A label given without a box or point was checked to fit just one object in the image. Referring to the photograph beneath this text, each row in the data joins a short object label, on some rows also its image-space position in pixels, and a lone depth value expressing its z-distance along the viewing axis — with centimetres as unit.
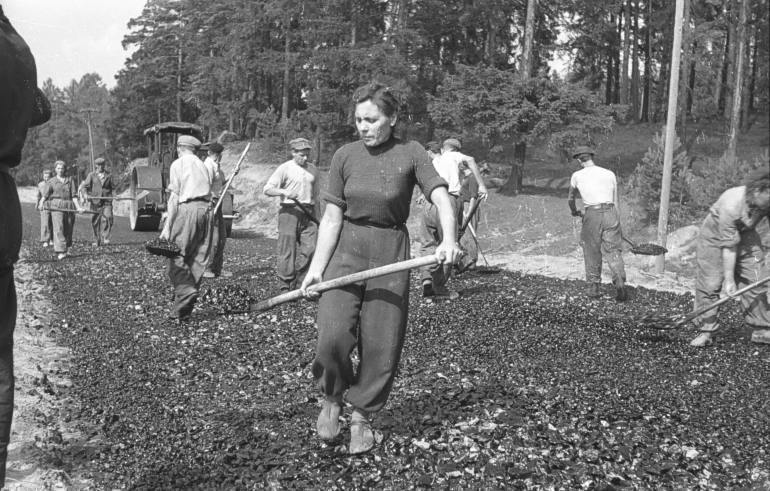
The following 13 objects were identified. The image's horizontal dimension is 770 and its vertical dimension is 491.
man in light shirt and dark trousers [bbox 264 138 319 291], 1073
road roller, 2319
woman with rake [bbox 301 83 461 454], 453
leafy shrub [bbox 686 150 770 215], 1878
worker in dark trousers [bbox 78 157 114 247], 1938
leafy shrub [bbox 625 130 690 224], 2039
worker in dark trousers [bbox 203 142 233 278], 1242
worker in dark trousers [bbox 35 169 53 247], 1721
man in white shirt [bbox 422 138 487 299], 1127
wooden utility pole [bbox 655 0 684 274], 1619
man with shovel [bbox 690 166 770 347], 782
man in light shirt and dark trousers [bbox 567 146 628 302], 1104
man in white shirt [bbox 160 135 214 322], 881
